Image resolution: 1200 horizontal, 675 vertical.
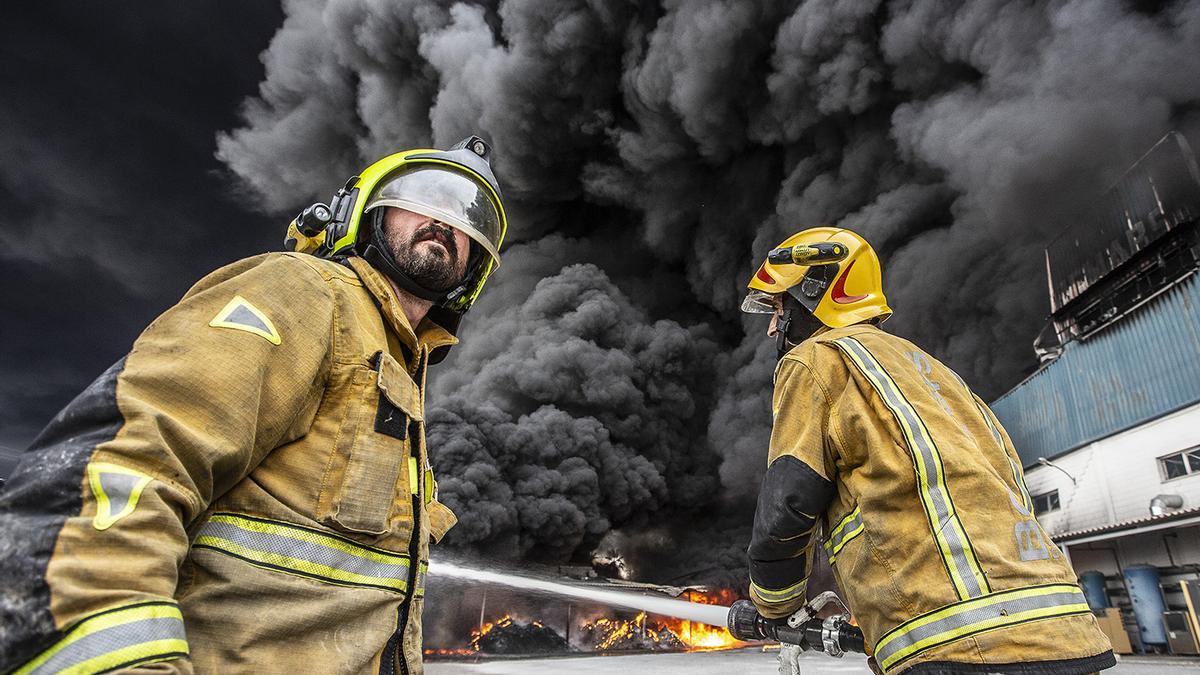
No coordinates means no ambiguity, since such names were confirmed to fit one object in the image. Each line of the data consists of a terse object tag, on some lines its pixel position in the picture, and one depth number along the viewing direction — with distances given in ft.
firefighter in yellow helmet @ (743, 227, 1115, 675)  5.12
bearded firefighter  2.53
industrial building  36.60
